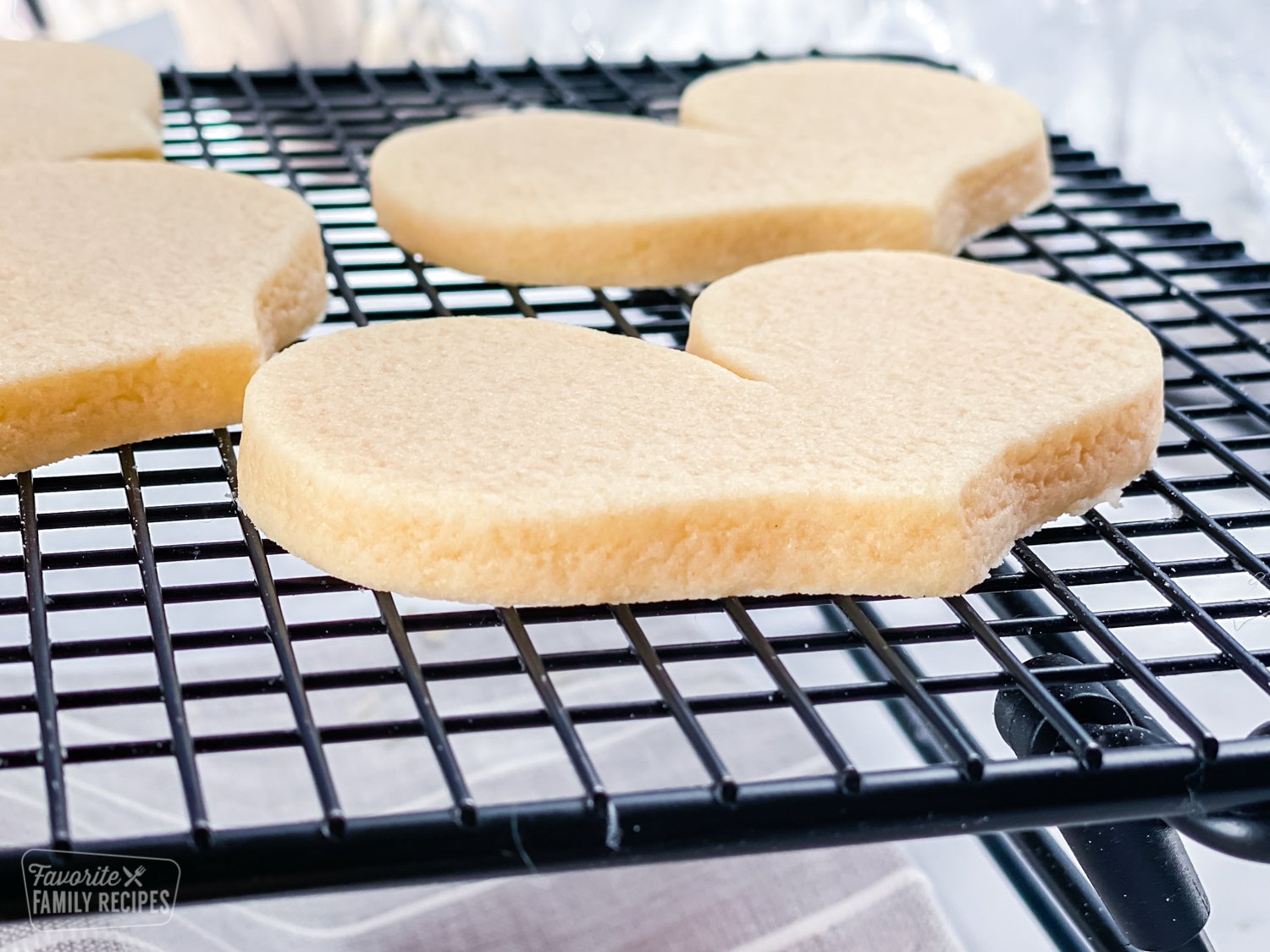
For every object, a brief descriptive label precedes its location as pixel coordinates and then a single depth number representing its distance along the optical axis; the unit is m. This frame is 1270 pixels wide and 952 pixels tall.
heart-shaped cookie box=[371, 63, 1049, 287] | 0.41
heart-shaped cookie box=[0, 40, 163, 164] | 0.43
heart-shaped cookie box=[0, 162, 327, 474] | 0.37
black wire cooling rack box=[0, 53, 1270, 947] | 0.33
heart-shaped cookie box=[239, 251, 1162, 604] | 0.35
